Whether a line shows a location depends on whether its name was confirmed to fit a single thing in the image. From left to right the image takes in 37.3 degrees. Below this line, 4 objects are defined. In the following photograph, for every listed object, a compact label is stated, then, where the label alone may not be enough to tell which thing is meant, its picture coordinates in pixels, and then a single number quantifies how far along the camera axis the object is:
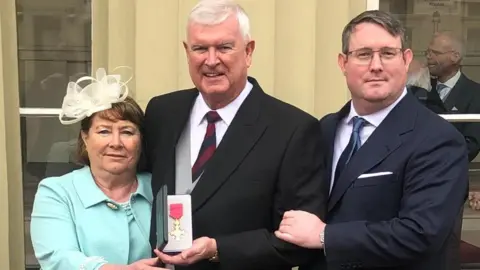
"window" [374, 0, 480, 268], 3.37
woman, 2.29
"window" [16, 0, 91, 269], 3.16
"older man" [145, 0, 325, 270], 2.24
